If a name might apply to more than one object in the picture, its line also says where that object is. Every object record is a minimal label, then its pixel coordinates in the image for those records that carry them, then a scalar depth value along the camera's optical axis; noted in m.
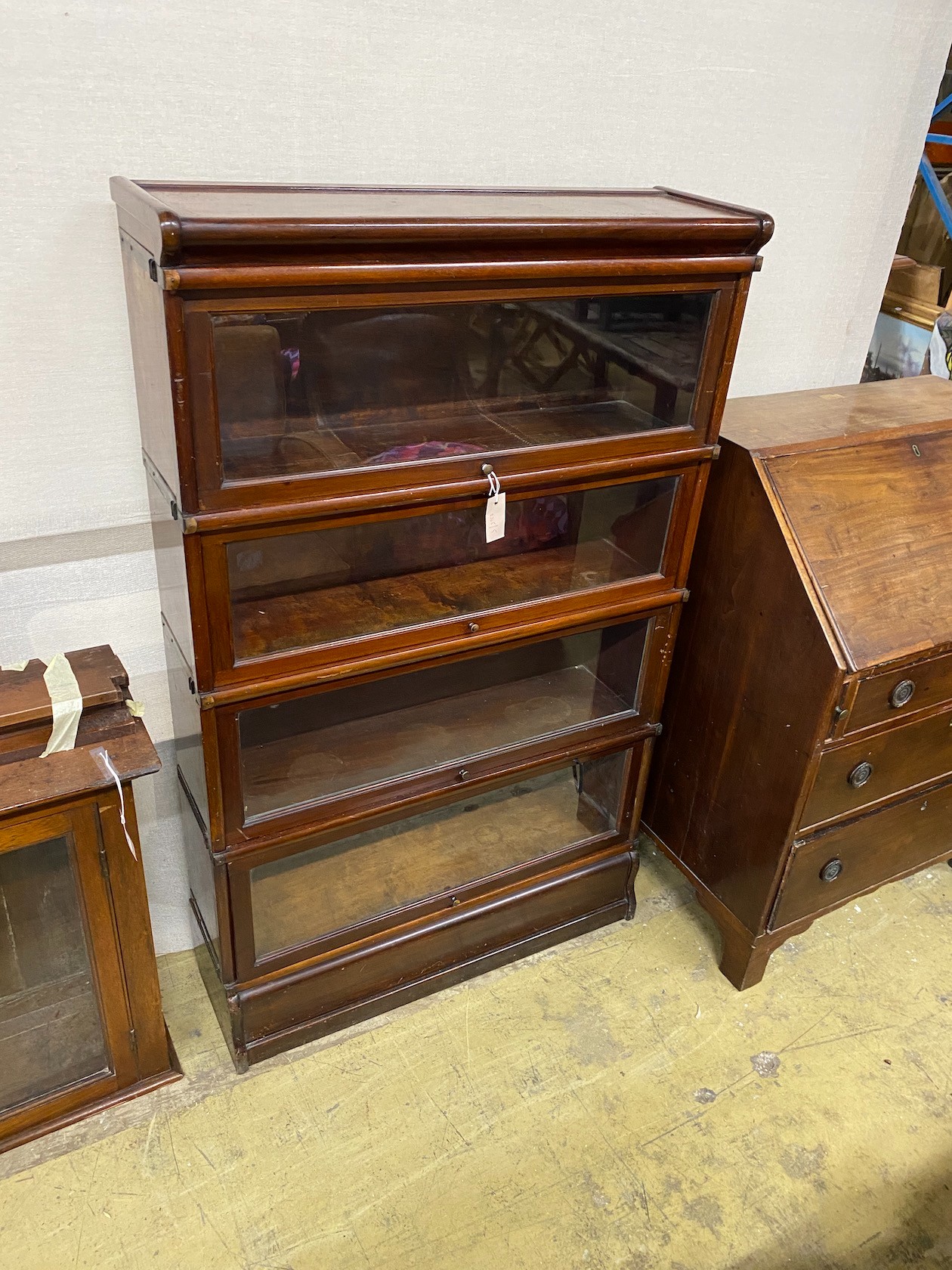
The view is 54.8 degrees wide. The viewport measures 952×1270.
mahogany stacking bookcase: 1.05
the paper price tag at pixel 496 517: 1.24
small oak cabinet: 1.22
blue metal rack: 2.24
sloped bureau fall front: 1.44
